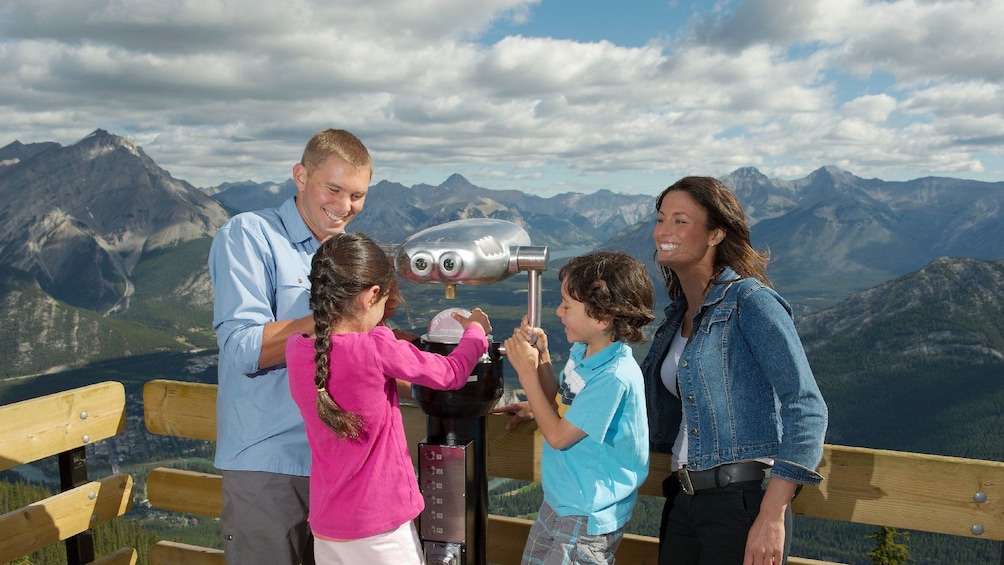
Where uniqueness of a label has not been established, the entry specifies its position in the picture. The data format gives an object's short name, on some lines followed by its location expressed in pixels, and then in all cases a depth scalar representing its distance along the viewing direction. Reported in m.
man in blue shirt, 2.34
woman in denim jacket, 2.02
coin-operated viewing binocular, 2.23
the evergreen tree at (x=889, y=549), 23.59
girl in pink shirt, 2.07
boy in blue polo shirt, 2.15
